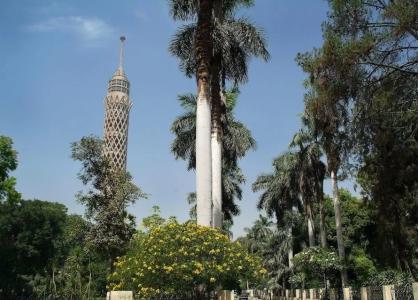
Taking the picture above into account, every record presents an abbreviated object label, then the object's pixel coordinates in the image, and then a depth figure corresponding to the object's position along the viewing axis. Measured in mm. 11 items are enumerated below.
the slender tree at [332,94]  15461
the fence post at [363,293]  18453
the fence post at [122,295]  9945
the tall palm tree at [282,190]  43312
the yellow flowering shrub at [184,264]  13508
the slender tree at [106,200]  23828
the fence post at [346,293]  20891
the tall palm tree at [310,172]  38938
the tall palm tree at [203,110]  16328
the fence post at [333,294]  26219
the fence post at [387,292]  16328
